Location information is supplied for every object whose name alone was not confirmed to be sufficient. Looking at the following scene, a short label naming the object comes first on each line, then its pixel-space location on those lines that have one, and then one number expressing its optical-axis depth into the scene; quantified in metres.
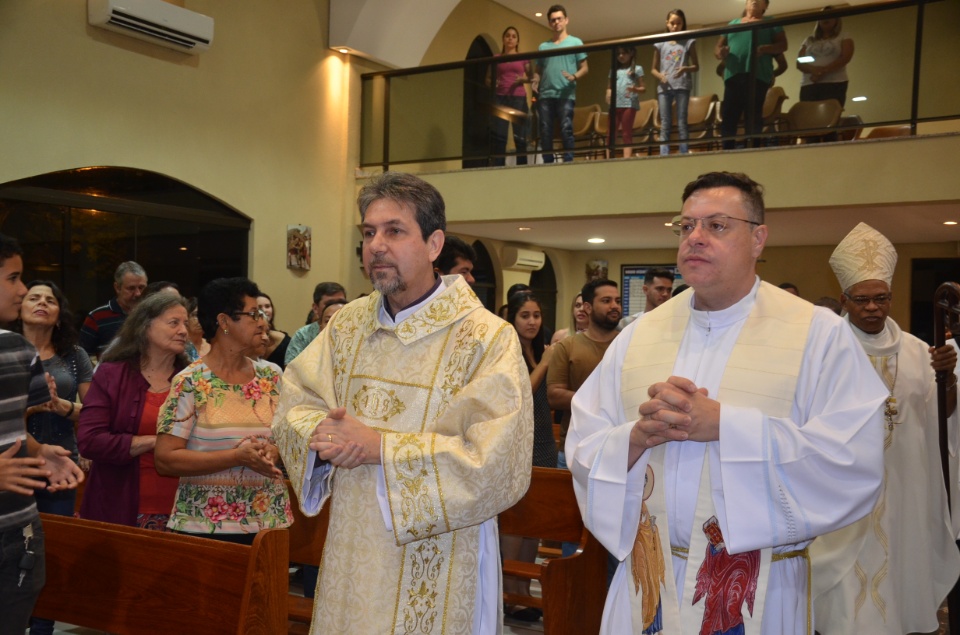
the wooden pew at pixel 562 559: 3.20
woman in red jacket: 3.54
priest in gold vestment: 2.22
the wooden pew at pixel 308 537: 3.34
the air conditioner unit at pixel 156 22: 7.56
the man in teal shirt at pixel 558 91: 9.17
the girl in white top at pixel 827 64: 7.88
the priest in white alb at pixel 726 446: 2.18
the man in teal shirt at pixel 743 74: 8.08
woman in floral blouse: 3.09
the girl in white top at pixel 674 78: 8.47
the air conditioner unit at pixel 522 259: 12.03
